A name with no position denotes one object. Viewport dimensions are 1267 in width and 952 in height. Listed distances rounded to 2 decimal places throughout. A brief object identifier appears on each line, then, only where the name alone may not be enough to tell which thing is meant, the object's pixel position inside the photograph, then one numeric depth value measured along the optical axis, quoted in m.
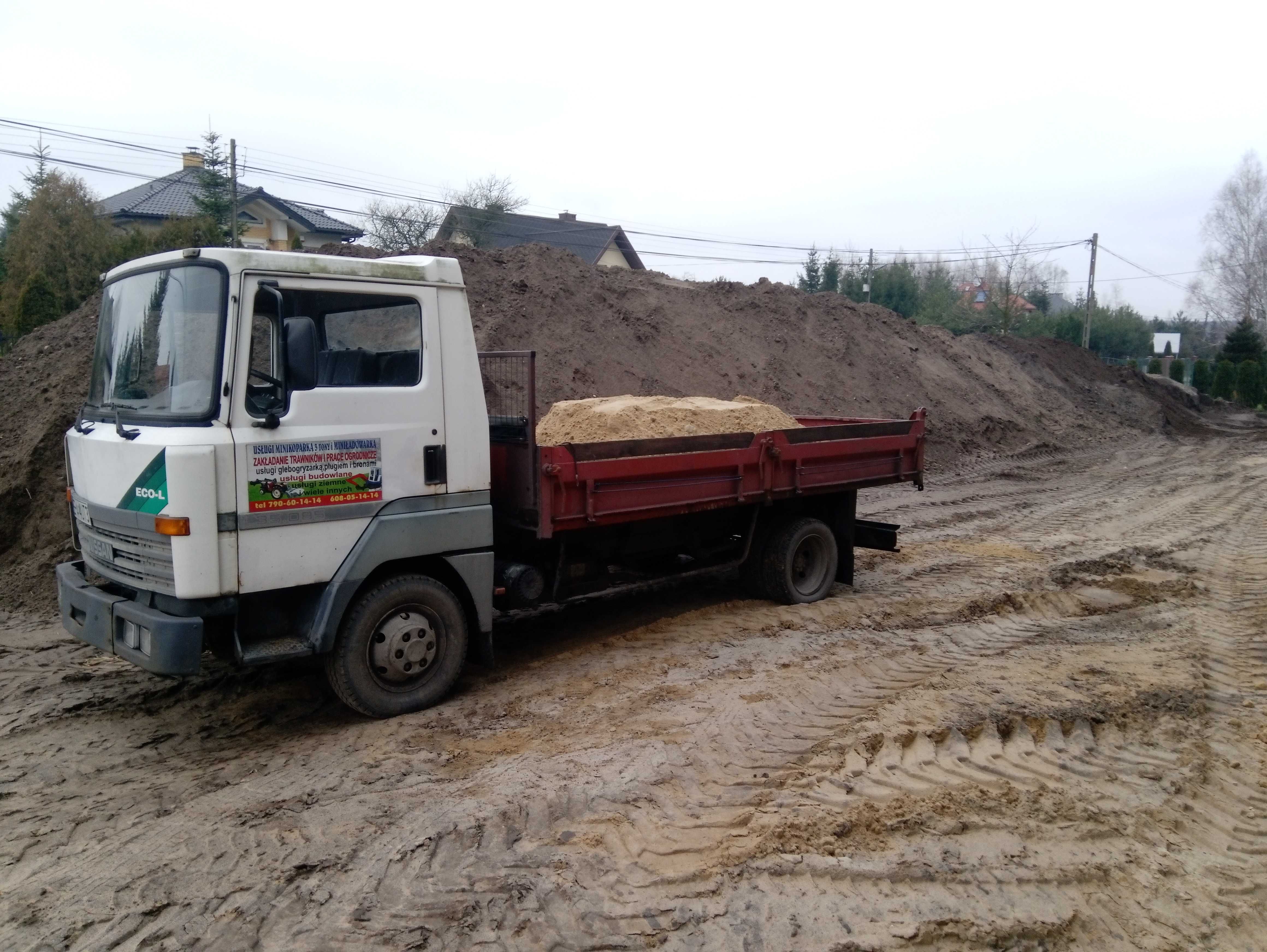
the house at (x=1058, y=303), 68.38
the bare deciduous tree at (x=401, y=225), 33.12
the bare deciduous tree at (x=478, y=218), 32.78
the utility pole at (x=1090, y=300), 39.72
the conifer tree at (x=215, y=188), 24.89
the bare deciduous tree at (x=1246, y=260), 54.84
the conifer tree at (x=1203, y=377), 37.12
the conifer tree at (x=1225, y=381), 36.00
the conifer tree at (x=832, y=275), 42.19
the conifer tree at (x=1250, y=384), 35.47
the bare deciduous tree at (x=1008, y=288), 41.66
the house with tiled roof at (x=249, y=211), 28.58
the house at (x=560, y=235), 33.41
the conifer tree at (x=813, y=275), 42.97
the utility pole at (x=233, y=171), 24.89
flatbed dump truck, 4.72
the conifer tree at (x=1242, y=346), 39.59
